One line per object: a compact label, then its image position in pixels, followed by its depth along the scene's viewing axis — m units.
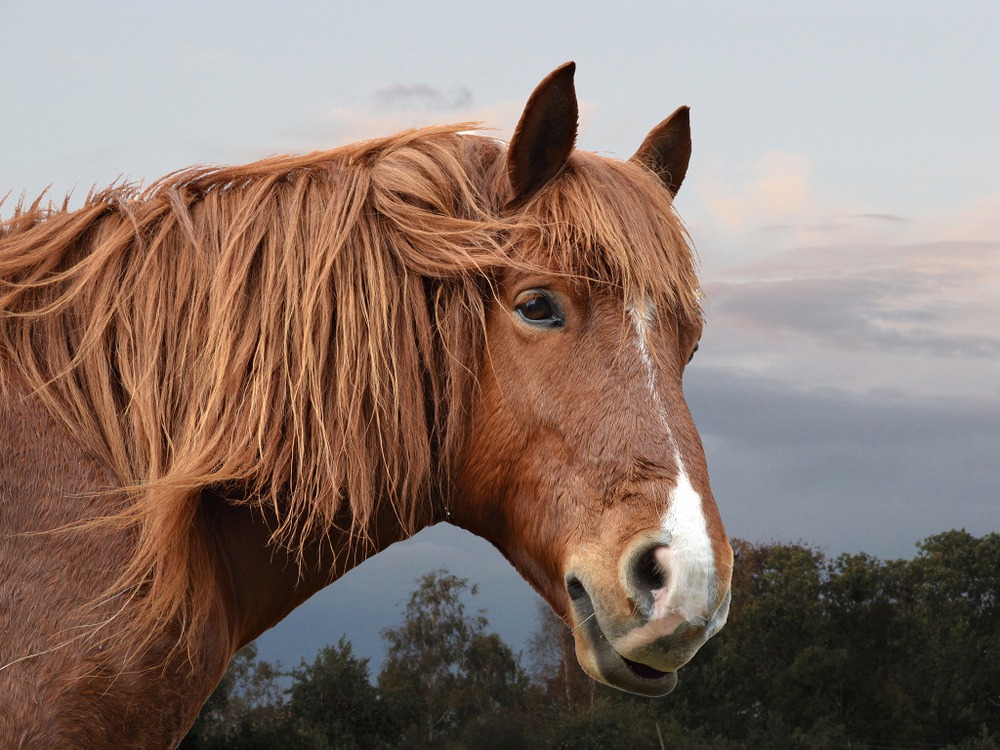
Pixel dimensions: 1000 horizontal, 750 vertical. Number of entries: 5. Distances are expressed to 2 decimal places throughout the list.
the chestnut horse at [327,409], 3.10
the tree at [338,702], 37.00
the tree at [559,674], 42.97
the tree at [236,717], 31.75
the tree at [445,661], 41.88
